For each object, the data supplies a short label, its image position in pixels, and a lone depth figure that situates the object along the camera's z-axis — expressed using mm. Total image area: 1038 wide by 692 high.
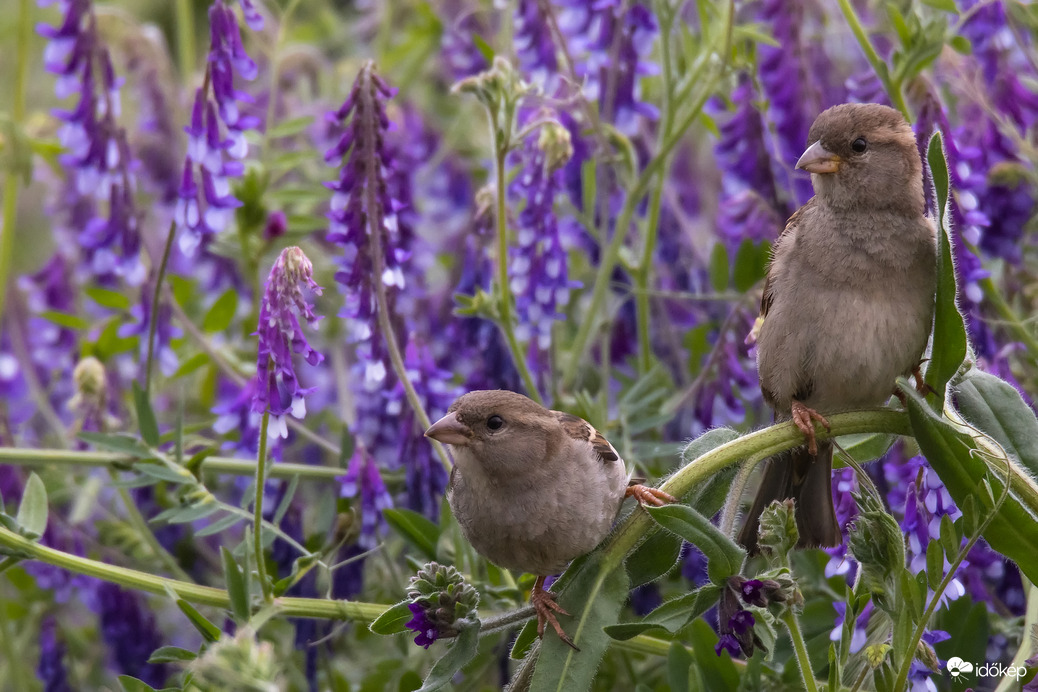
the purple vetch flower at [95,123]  6090
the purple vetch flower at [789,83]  6605
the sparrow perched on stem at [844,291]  4629
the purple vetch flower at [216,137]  5473
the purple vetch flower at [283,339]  4094
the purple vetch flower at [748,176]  6641
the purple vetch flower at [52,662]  6234
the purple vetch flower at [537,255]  6031
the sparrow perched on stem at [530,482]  4555
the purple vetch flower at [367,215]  5121
